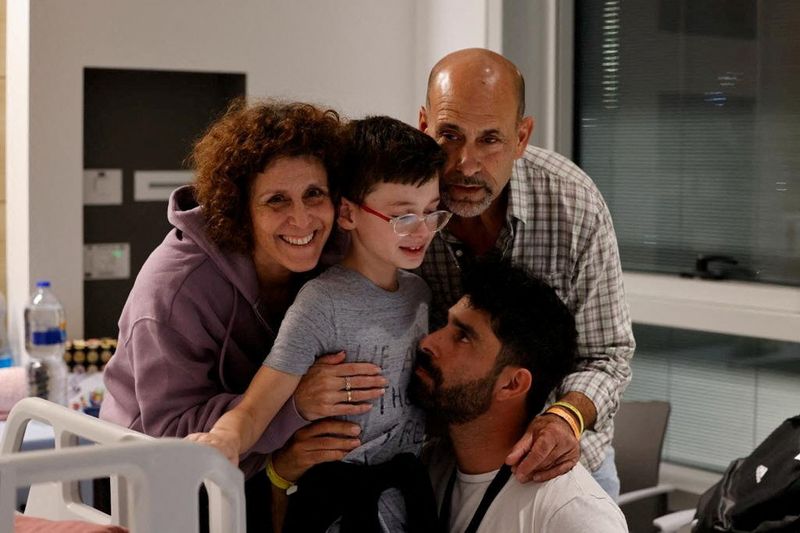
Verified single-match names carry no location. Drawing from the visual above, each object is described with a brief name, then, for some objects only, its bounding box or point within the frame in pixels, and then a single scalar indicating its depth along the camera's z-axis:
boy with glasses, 1.90
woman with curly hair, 1.91
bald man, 2.11
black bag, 2.71
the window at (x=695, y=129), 3.63
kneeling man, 2.02
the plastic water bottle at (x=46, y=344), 3.23
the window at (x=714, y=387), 3.69
